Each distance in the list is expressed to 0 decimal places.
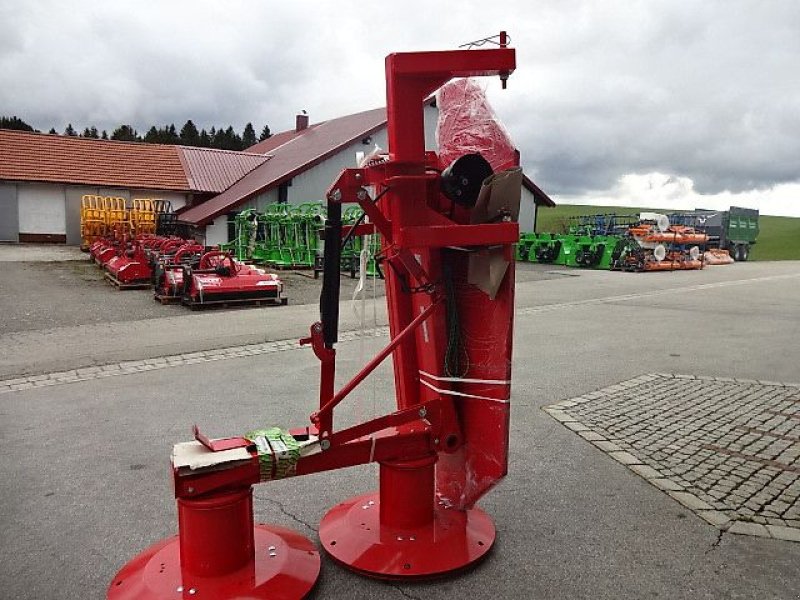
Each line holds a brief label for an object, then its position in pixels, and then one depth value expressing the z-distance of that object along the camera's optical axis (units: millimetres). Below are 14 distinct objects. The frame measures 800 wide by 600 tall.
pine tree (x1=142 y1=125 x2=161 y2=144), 61094
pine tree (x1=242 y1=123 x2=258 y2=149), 71700
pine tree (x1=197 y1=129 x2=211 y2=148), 64688
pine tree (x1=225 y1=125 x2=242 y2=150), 64688
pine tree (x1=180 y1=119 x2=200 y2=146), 65375
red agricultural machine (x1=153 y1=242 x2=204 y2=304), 12203
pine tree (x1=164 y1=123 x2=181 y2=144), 62456
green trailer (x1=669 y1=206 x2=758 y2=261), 31578
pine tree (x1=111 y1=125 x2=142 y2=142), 66625
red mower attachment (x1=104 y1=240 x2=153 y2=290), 14266
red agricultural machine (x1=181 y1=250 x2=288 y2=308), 11602
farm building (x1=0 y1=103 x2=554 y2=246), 24234
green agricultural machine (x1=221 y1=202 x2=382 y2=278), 19234
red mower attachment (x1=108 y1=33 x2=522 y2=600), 2588
